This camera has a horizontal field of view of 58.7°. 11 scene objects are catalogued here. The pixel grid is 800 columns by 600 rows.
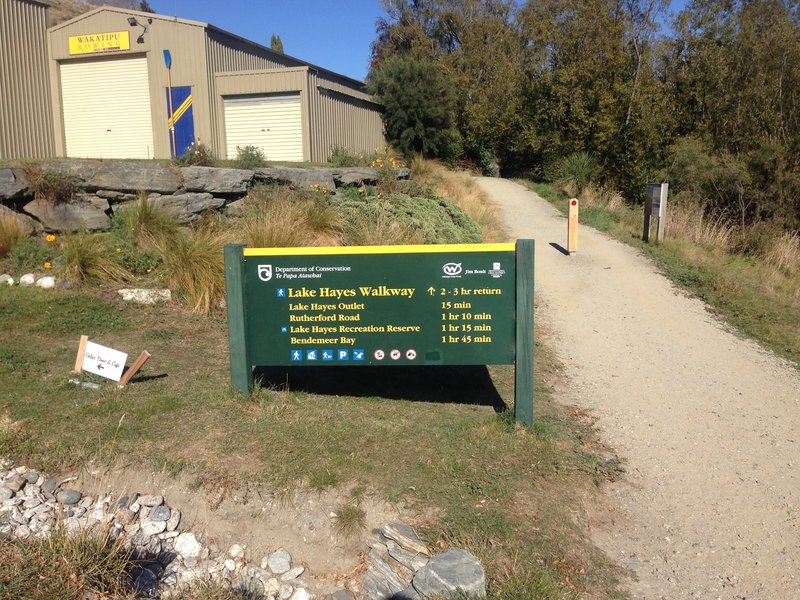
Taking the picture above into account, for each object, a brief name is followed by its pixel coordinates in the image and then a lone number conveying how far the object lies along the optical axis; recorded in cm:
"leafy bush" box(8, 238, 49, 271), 923
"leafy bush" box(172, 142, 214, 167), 1218
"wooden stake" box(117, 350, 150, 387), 585
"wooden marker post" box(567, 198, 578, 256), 1255
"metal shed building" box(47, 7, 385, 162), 1755
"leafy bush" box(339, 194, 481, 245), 1049
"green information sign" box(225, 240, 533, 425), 525
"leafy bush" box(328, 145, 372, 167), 1683
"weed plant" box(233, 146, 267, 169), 1264
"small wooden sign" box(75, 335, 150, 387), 585
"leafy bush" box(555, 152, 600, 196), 2264
